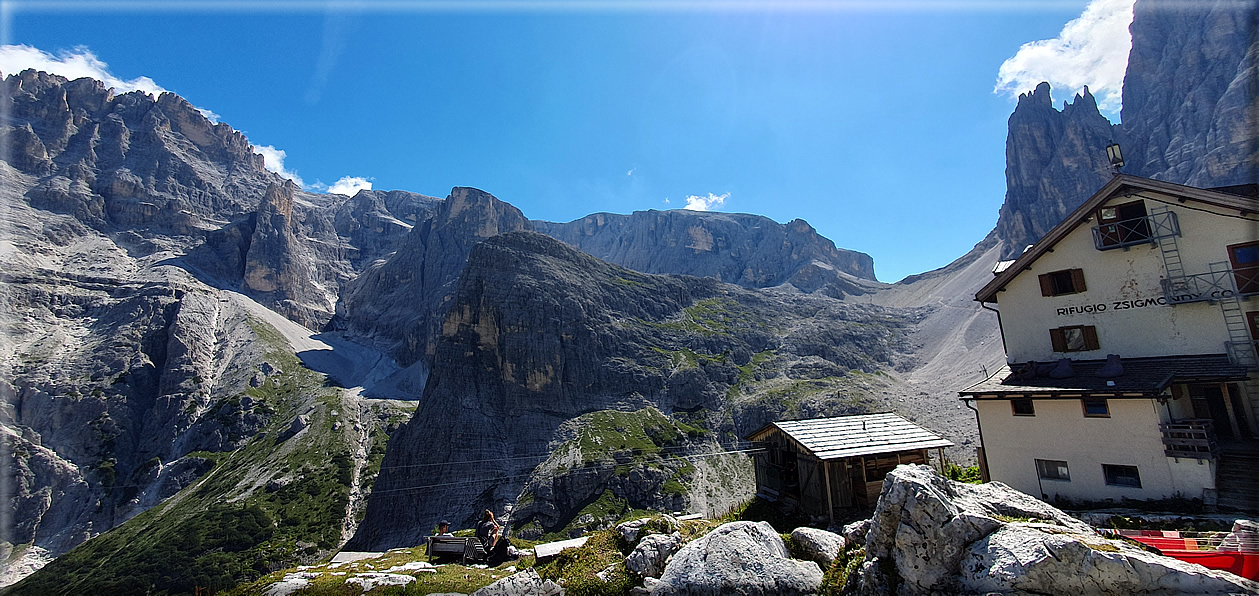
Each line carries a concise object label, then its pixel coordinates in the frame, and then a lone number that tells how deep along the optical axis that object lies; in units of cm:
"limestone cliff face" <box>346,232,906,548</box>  9894
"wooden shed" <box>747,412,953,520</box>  2327
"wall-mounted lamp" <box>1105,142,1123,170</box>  2467
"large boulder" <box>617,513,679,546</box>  1817
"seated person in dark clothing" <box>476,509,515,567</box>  1892
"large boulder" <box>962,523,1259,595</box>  850
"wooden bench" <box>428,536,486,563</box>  1981
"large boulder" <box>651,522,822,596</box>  1307
